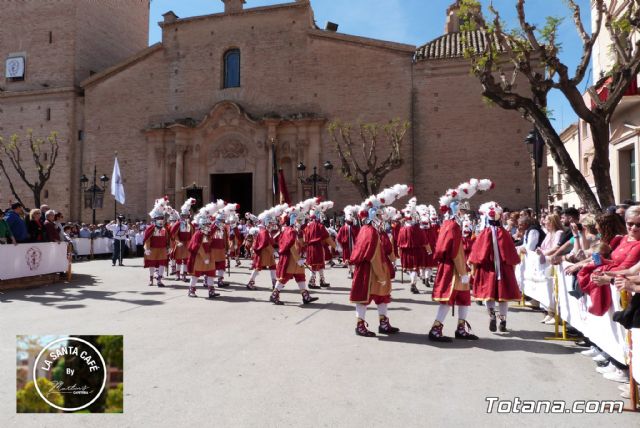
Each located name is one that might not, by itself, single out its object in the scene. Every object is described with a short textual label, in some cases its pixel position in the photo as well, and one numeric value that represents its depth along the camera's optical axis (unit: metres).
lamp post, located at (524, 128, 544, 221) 15.17
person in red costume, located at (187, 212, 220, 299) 11.13
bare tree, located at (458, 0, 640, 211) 10.97
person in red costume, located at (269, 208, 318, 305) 9.95
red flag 19.95
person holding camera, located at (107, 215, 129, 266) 19.36
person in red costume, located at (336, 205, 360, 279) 14.42
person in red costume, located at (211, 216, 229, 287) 12.23
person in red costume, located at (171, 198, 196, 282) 13.80
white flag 23.67
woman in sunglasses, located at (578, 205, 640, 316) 4.50
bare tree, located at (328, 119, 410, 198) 25.11
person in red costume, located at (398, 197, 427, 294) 12.46
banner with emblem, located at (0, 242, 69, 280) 12.20
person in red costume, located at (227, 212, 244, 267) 19.17
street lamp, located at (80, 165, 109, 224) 31.31
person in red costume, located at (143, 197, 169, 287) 13.26
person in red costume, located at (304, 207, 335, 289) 12.42
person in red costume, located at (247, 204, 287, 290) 11.85
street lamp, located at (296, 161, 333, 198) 27.37
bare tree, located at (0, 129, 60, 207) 30.11
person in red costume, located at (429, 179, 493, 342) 6.78
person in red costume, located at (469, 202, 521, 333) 7.04
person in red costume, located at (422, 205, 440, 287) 12.86
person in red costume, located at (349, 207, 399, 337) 7.17
